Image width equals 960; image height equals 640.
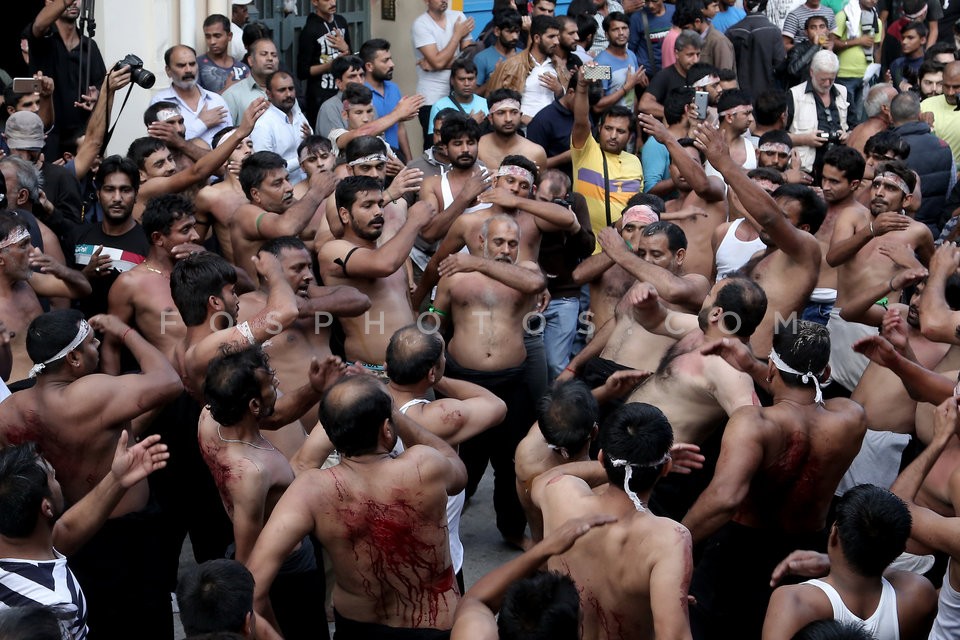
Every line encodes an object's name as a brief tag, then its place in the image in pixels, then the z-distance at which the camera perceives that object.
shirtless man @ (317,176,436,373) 6.22
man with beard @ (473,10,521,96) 10.91
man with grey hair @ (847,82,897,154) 9.80
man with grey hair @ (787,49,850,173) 10.53
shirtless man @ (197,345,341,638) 4.27
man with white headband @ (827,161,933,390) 6.70
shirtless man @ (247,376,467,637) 3.85
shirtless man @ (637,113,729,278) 7.55
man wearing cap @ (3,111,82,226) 7.18
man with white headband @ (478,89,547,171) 8.54
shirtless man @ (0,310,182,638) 4.62
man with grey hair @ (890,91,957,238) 9.33
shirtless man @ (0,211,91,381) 5.55
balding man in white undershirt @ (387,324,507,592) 4.69
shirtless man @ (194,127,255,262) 7.35
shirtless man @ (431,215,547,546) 6.60
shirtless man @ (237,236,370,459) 5.77
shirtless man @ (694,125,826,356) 6.14
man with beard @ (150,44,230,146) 8.77
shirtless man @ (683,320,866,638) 4.46
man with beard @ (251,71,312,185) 8.74
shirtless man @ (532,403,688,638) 3.57
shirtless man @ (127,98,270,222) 7.42
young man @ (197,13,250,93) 9.52
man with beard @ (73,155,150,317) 6.73
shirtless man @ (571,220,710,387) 6.05
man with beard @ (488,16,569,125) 10.26
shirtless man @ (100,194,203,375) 6.07
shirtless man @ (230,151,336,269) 6.76
